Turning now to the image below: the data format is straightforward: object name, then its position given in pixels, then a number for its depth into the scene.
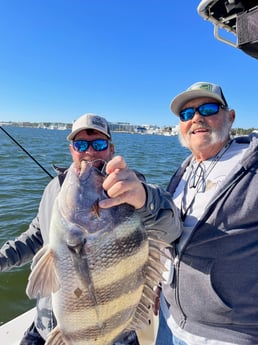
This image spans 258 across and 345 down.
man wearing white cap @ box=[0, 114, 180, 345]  1.17
